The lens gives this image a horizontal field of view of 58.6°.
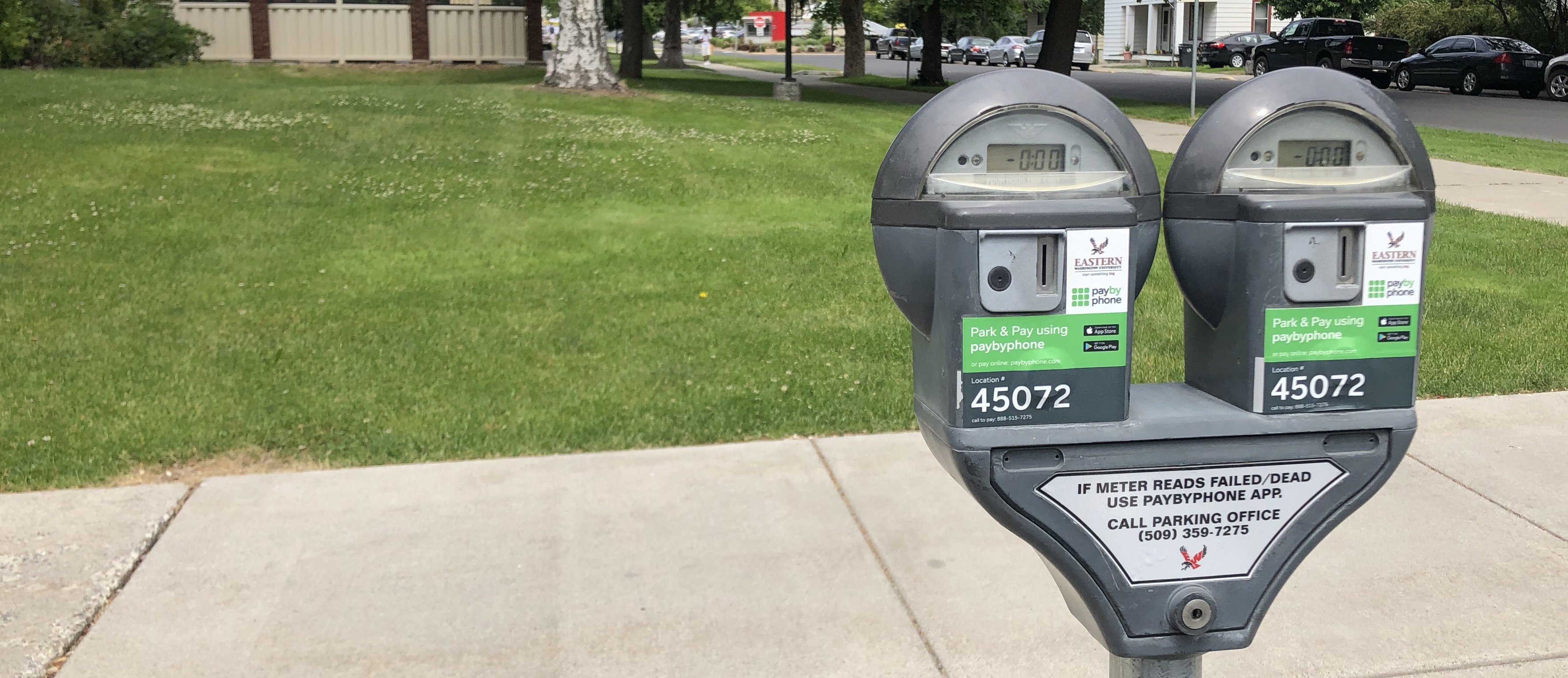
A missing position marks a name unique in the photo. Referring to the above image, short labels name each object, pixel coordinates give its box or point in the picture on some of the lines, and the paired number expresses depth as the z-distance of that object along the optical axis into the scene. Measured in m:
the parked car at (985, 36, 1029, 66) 41.72
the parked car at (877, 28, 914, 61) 51.09
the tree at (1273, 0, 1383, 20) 44.34
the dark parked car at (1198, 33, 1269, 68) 39.66
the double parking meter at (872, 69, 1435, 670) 2.07
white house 46.94
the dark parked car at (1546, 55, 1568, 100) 23.39
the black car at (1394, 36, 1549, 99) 24.31
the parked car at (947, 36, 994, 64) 45.62
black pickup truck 27.84
